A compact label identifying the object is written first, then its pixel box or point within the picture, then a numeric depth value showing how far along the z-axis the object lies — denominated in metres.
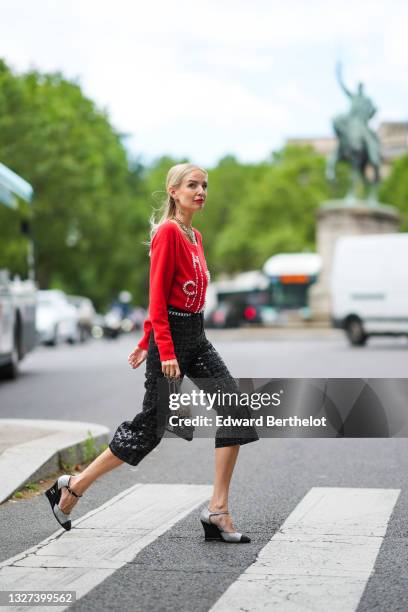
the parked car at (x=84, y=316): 41.16
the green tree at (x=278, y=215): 73.75
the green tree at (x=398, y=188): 73.81
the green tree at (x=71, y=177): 44.00
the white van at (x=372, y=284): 26.98
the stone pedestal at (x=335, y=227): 41.47
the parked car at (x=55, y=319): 34.53
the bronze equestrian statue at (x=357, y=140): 40.50
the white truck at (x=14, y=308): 16.64
